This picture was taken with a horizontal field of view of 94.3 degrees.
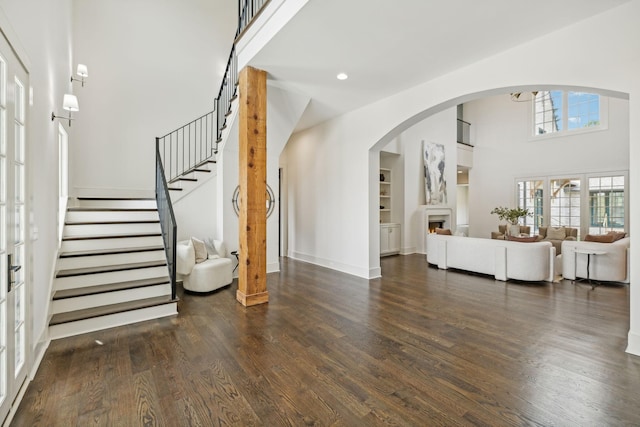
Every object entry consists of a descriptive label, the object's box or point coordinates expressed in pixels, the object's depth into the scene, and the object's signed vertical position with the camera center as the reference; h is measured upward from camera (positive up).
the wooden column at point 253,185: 3.99 +0.34
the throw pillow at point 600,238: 5.26 -0.55
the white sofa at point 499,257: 5.04 -0.90
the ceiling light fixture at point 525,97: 9.19 +3.54
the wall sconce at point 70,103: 3.69 +1.36
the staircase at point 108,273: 3.20 -0.77
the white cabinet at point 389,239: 7.94 -0.81
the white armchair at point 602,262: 4.95 -0.92
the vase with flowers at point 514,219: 7.22 -0.26
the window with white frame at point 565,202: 8.59 +0.18
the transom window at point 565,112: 8.24 +2.83
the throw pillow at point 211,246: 5.22 -0.64
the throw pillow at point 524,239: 5.65 -0.58
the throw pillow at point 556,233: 7.55 -0.64
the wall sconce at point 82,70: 4.82 +2.30
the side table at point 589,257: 4.92 -0.85
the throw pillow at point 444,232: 6.48 -0.51
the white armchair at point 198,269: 4.42 -0.89
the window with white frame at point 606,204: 7.80 +0.11
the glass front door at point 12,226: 1.81 -0.10
